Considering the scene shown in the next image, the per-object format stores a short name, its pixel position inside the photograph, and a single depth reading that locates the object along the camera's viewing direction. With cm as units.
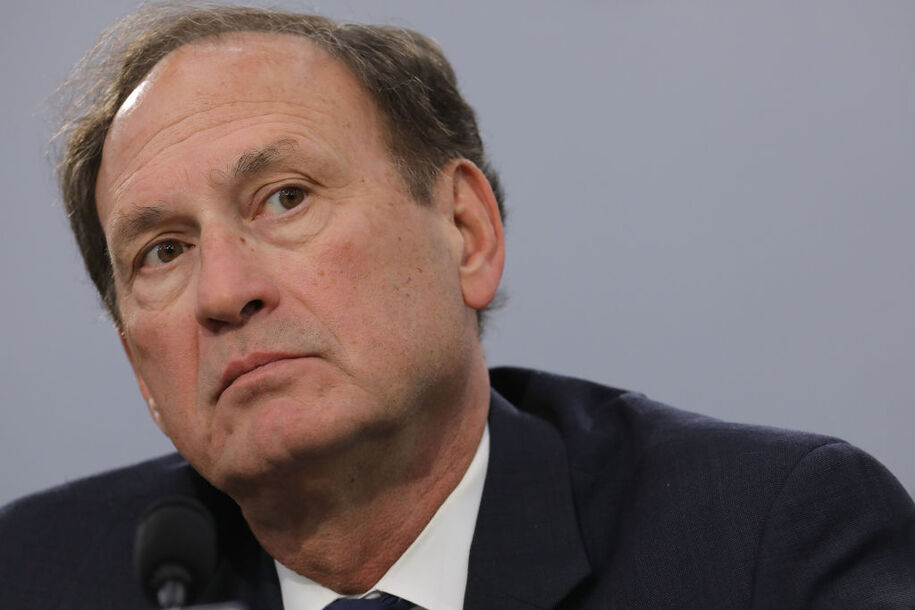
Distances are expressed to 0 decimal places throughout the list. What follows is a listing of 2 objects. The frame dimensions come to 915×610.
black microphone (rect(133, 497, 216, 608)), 253
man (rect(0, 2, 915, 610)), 260
